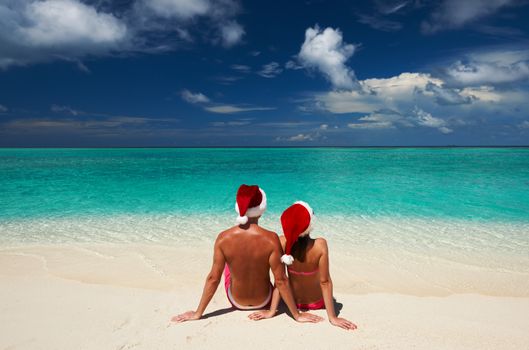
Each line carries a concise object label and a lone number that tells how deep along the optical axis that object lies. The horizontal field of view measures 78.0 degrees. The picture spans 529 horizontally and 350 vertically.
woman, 3.10
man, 3.14
